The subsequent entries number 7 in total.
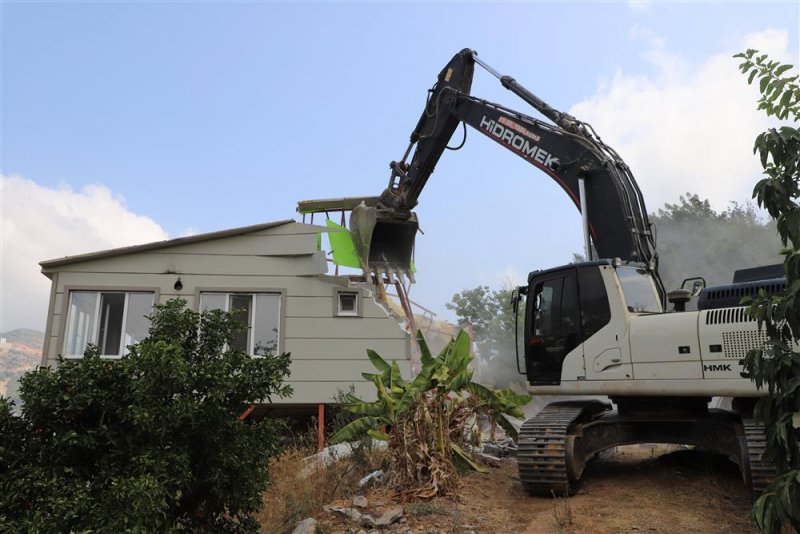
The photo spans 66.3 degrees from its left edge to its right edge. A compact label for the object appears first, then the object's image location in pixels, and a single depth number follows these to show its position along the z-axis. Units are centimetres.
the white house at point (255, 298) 1250
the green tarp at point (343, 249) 1437
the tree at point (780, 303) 388
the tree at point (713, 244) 3200
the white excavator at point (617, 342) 680
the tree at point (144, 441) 496
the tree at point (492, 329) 3148
